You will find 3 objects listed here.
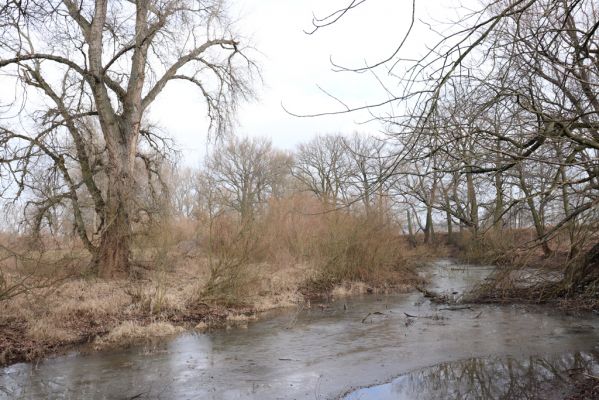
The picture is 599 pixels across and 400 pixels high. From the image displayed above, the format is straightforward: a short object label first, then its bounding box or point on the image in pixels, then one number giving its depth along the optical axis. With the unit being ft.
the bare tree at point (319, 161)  168.04
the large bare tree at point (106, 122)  53.93
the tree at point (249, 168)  164.35
